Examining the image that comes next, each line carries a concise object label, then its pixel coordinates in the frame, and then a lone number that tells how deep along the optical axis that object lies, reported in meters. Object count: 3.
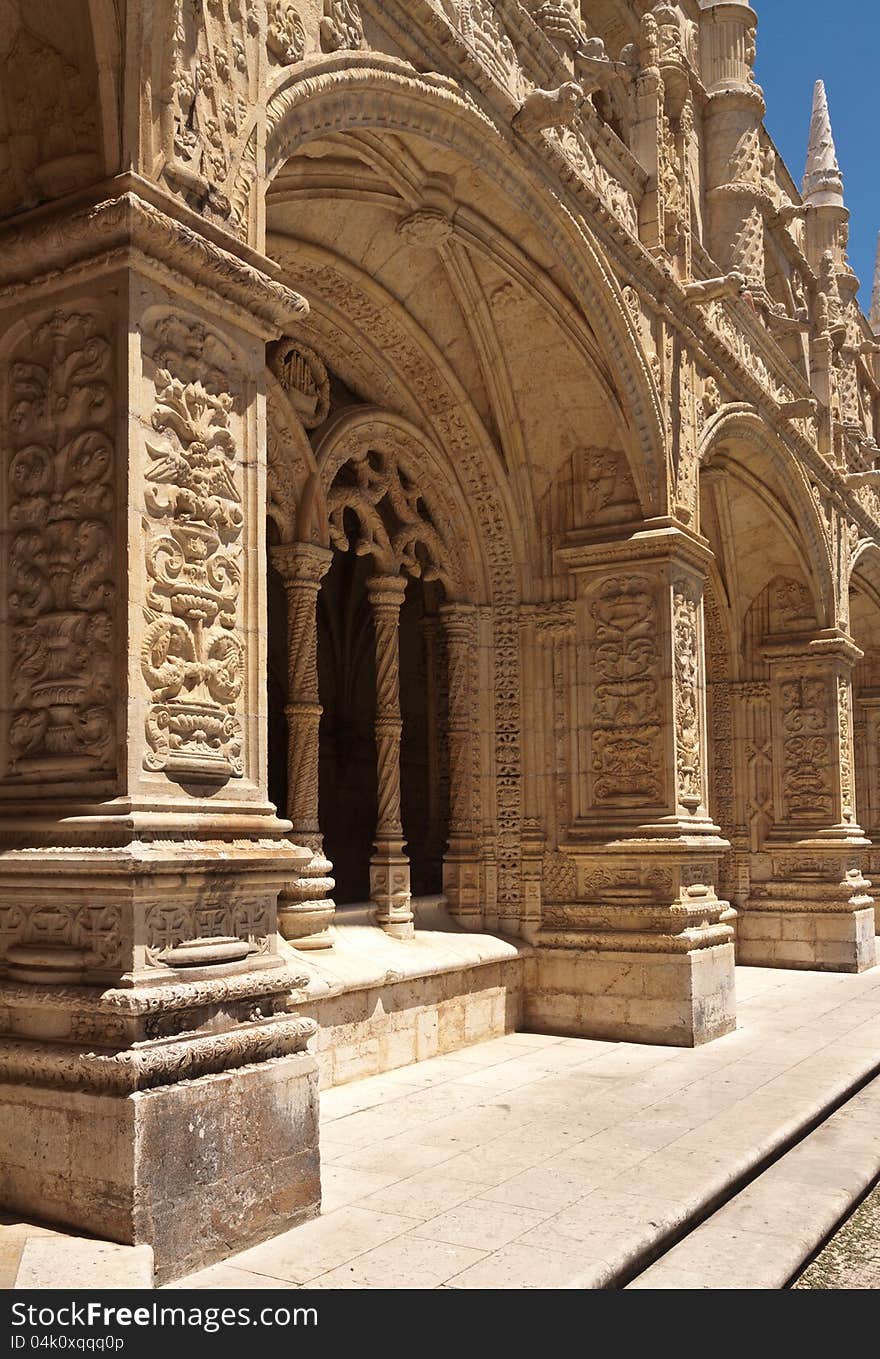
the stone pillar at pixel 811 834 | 11.67
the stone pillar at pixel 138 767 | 3.41
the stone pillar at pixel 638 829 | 7.54
